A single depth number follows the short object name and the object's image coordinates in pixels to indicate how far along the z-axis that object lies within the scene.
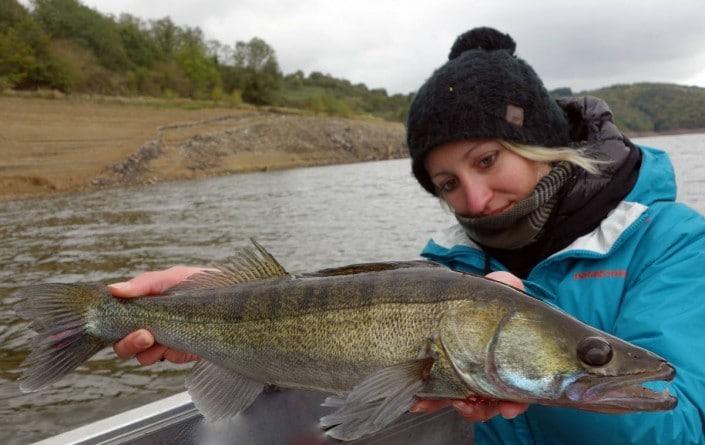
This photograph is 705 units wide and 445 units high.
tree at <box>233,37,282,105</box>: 72.50
